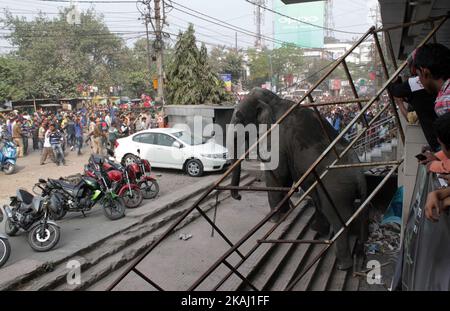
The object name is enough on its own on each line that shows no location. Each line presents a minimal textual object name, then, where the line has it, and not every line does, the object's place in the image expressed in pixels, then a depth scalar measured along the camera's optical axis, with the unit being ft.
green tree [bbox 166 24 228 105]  55.36
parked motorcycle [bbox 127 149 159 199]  31.48
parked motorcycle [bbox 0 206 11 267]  18.42
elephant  20.13
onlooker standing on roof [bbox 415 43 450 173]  8.81
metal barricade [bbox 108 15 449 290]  10.34
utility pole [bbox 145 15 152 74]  61.98
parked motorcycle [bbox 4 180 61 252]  20.40
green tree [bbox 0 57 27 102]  90.58
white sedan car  39.93
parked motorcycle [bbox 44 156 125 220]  25.66
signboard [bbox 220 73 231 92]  94.91
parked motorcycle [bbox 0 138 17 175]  41.47
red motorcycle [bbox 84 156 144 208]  28.63
